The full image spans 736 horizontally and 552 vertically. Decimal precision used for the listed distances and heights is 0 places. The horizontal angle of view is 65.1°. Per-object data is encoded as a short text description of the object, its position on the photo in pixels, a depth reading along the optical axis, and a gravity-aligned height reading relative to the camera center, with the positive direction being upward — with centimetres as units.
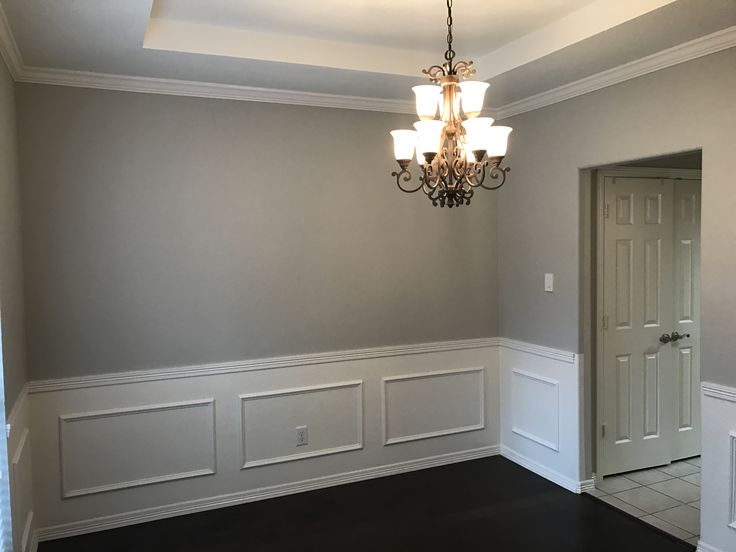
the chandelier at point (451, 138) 225 +51
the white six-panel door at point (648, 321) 382 -40
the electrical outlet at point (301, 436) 373 -111
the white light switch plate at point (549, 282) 381 -12
